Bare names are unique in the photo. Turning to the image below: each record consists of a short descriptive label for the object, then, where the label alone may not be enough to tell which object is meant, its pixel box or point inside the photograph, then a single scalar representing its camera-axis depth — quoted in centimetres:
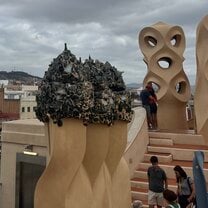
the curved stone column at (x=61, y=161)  400
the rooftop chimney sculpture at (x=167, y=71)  1144
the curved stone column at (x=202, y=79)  925
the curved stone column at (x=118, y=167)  467
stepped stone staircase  713
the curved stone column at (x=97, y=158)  430
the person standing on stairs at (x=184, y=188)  499
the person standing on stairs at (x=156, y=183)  555
